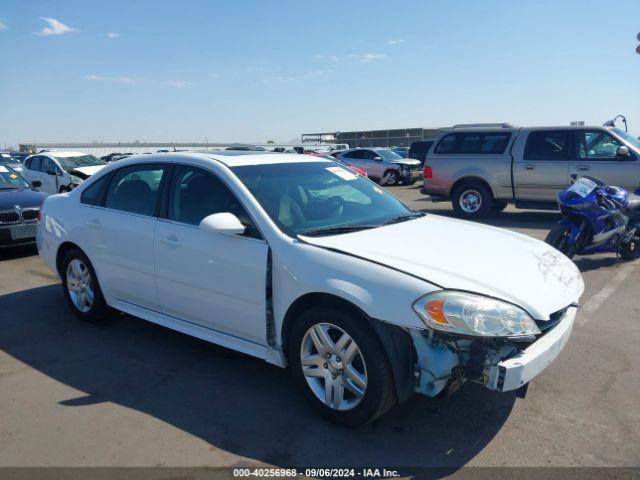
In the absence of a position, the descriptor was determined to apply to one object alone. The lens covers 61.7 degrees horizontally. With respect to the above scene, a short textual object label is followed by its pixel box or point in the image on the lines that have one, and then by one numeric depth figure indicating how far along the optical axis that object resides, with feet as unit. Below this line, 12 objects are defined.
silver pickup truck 33.65
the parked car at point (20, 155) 117.15
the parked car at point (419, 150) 90.27
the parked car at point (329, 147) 114.42
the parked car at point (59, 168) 44.16
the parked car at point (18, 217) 26.58
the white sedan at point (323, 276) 9.34
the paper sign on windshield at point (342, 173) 14.79
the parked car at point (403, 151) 100.15
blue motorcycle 21.86
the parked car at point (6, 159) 81.31
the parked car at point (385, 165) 74.02
